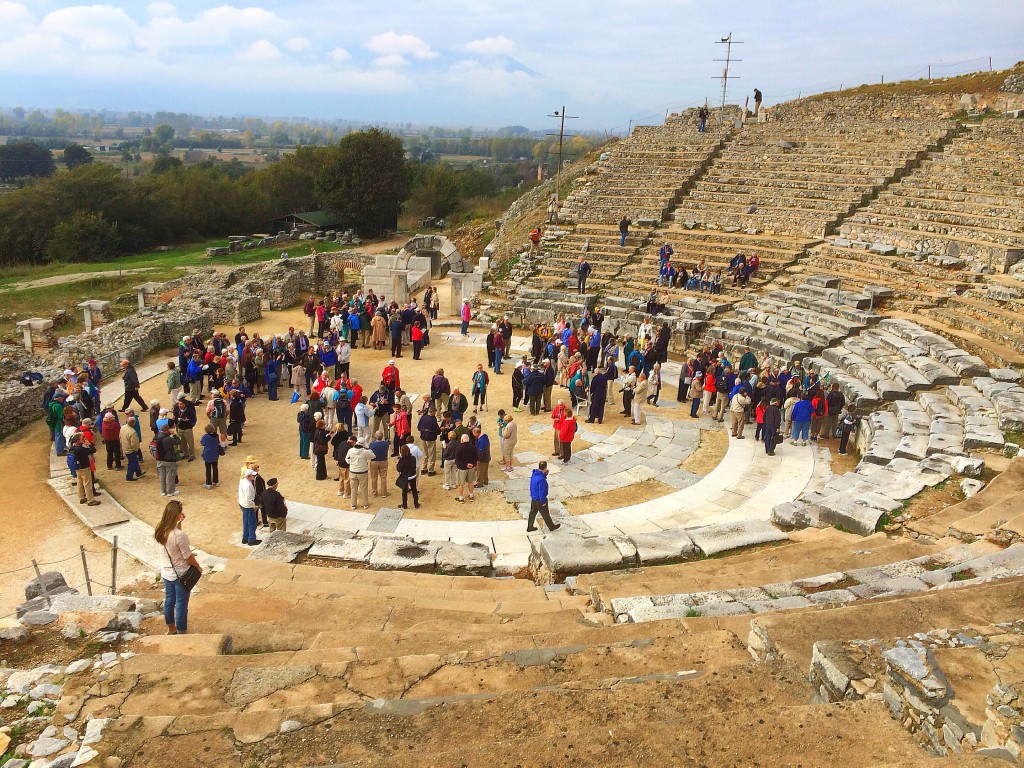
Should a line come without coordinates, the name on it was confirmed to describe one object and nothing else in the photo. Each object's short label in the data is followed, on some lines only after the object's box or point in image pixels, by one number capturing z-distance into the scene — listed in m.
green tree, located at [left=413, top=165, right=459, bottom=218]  58.31
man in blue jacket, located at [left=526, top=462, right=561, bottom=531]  10.93
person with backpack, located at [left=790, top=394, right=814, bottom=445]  14.34
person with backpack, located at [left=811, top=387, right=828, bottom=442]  14.52
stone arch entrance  30.62
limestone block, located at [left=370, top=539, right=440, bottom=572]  9.70
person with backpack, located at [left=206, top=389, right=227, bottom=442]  13.40
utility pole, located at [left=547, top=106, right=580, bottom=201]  32.04
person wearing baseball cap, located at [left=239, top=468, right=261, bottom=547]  10.17
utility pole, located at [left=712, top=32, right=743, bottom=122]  39.73
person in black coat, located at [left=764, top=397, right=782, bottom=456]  13.95
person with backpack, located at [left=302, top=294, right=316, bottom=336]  22.23
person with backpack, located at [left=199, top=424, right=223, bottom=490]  12.25
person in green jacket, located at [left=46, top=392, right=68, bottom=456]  13.34
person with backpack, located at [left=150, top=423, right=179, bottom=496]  11.67
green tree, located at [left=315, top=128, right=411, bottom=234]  47.22
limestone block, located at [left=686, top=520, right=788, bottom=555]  10.05
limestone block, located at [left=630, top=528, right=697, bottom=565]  9.73
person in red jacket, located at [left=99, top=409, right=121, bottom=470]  12.66
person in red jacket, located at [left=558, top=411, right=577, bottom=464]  13.55
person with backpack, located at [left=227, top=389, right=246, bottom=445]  14.01
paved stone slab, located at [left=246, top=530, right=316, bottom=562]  9.77
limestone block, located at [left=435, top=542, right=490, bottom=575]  9.70
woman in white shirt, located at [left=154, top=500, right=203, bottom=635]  7.00
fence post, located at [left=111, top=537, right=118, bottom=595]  8.61
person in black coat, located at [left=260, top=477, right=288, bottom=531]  10.36
